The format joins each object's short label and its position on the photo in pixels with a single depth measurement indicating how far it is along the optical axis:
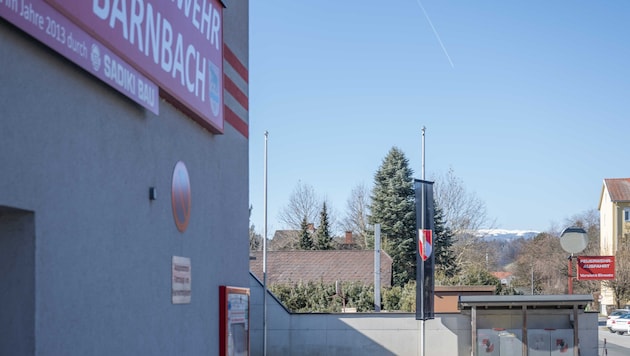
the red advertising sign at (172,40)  7.37
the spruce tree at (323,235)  66.62
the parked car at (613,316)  52.09
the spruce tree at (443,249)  55.41
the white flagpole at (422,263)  24.02
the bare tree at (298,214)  71.12
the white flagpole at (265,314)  24.80
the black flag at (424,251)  24.02
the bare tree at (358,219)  69.44
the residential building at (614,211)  85.69
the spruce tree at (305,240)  65.94
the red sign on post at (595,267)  24.00
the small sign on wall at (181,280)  9.45
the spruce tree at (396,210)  56.81
